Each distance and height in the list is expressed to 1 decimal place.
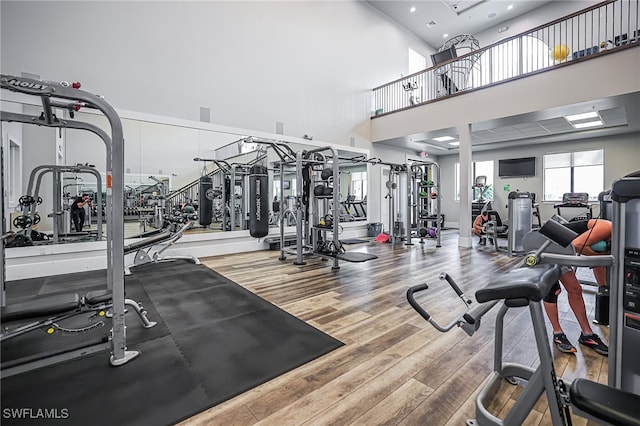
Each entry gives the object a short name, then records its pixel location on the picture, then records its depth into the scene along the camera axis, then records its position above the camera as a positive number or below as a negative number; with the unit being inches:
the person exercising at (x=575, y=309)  82.0 -30.7
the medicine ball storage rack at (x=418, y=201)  279.7 +6.2
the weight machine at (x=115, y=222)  69.9 -3.0
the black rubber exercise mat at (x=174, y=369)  60.5 -41.5
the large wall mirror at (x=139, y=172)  163.9 +27.1
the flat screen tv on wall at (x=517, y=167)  382.0 +53.5
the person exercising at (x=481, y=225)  276.6 -17.8
